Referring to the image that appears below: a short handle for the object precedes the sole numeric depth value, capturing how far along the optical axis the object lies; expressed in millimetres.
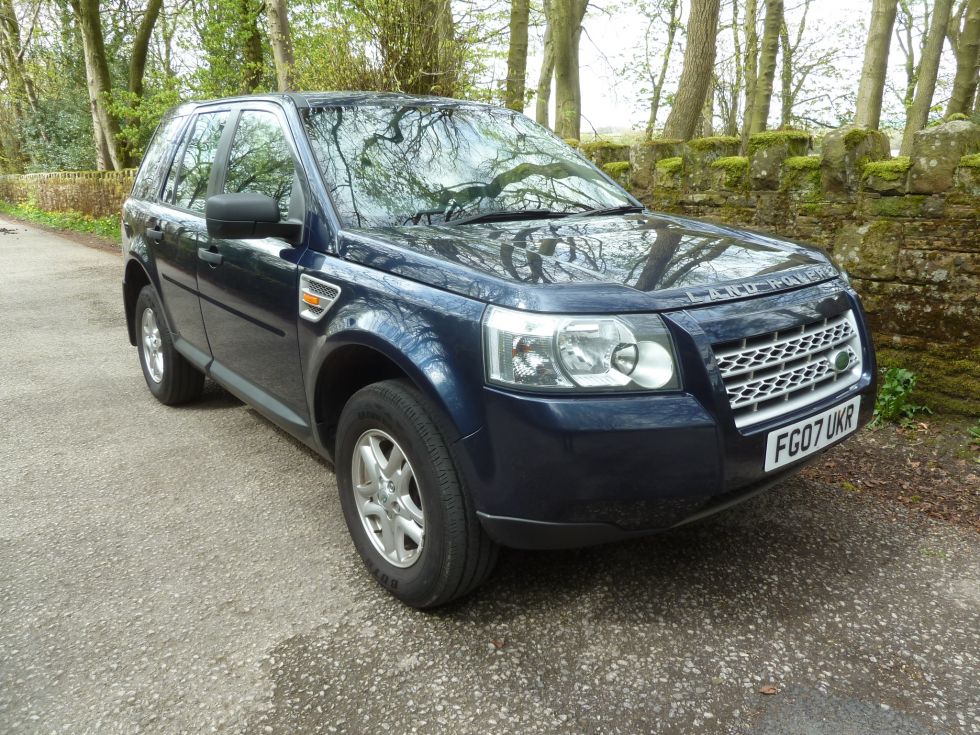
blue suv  2268
